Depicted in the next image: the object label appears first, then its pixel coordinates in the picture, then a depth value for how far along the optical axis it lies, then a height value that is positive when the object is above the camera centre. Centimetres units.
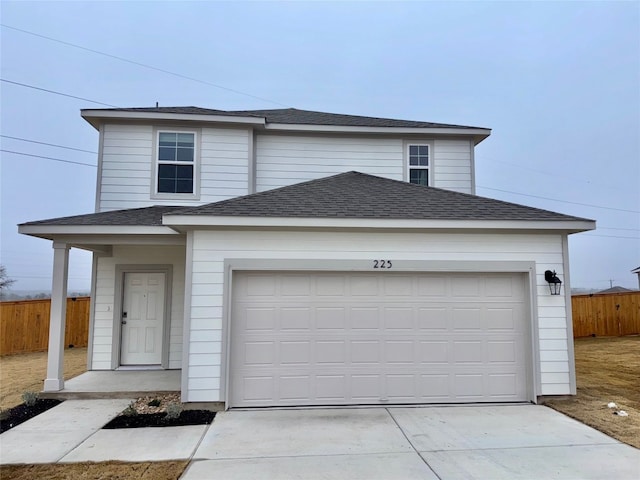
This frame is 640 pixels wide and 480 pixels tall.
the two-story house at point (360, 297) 599 -13
